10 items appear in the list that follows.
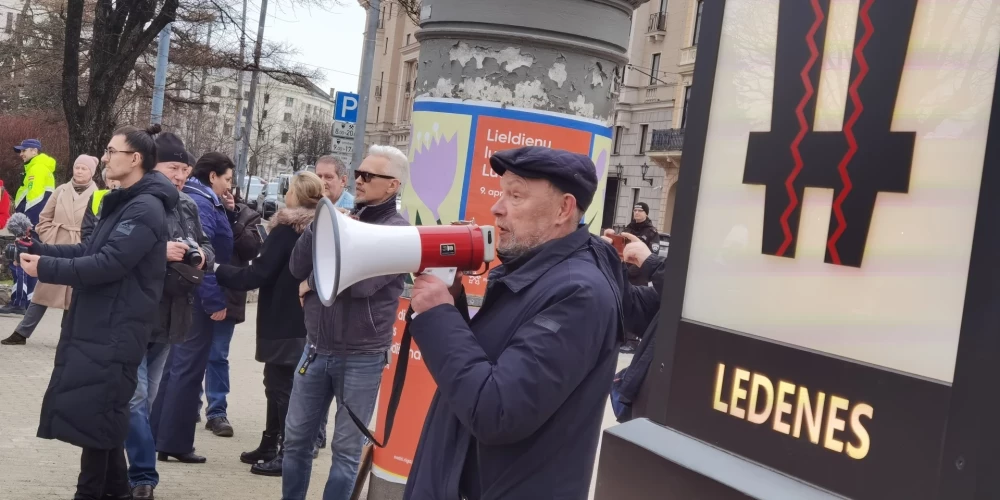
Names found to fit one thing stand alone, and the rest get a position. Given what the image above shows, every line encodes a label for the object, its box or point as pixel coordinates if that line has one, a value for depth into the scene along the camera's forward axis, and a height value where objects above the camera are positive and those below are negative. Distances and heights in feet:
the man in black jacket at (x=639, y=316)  13.58 -1.26
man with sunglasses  16.05 -2.75
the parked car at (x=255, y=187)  171.02 -2.29
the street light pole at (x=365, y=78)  53.93 +6.00
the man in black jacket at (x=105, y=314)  15.52 -2.49
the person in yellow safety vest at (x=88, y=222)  18.30 -1.27
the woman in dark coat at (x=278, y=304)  20.10 -2.72
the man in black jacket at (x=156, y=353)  18.04 -3.59
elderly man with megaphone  8.35 -1.22
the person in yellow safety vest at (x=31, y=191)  39.50 -1.80
